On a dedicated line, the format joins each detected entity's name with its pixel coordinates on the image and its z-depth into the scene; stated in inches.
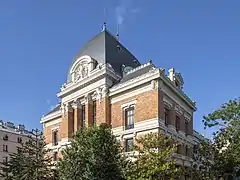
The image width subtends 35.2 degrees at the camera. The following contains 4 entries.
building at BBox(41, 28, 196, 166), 1311.5
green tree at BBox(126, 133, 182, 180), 925.8
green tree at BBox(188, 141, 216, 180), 1114.7
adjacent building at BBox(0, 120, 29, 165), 2417.6
